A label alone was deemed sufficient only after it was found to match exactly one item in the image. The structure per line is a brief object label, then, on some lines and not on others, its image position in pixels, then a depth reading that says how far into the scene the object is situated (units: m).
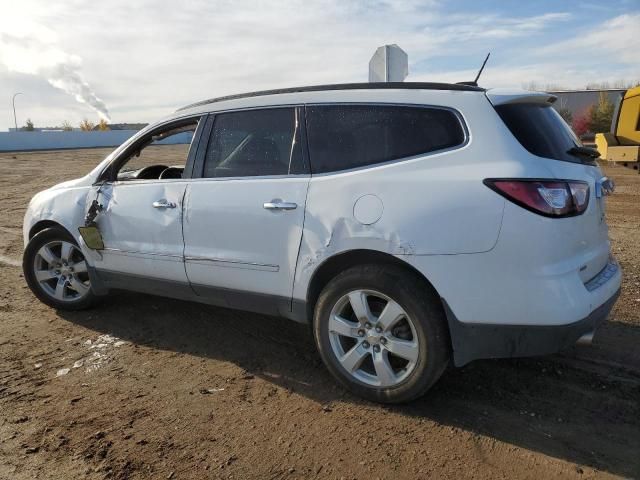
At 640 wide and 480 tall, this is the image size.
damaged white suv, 2.73
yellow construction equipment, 14.50
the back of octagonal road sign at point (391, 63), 6.92
